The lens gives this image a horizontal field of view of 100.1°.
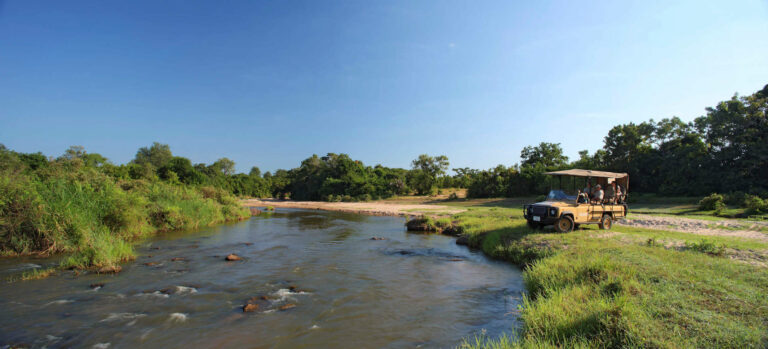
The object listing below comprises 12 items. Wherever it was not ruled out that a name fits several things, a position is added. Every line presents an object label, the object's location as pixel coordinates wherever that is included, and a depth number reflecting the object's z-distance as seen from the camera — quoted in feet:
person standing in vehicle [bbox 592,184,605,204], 45.11
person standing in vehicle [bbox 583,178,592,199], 46.91
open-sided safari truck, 43.70
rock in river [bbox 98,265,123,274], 33.58
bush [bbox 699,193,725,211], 73.76
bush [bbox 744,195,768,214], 64.49
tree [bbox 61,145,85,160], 164.35
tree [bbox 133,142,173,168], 264.99
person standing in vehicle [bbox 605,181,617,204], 47.21
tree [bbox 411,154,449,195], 192.24
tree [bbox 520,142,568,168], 160.86
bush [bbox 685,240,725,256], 29.91
